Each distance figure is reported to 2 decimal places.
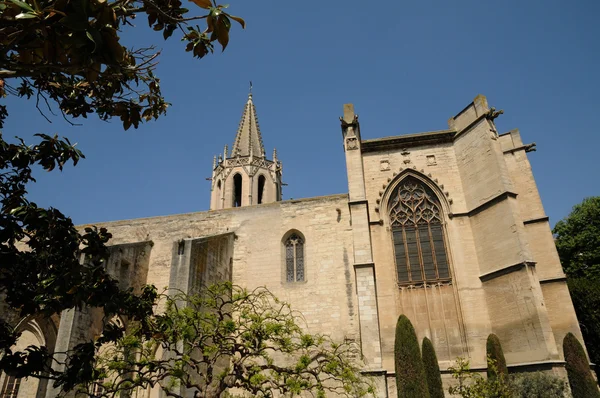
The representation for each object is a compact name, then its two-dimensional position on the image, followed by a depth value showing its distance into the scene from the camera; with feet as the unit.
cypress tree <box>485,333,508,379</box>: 35.65
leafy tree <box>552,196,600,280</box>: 67.46
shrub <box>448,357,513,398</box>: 32.73
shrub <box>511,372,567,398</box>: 33.35
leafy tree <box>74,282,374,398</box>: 21.86
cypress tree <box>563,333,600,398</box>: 35.09
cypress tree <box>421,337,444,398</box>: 35.76
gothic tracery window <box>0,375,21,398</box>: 45.39
